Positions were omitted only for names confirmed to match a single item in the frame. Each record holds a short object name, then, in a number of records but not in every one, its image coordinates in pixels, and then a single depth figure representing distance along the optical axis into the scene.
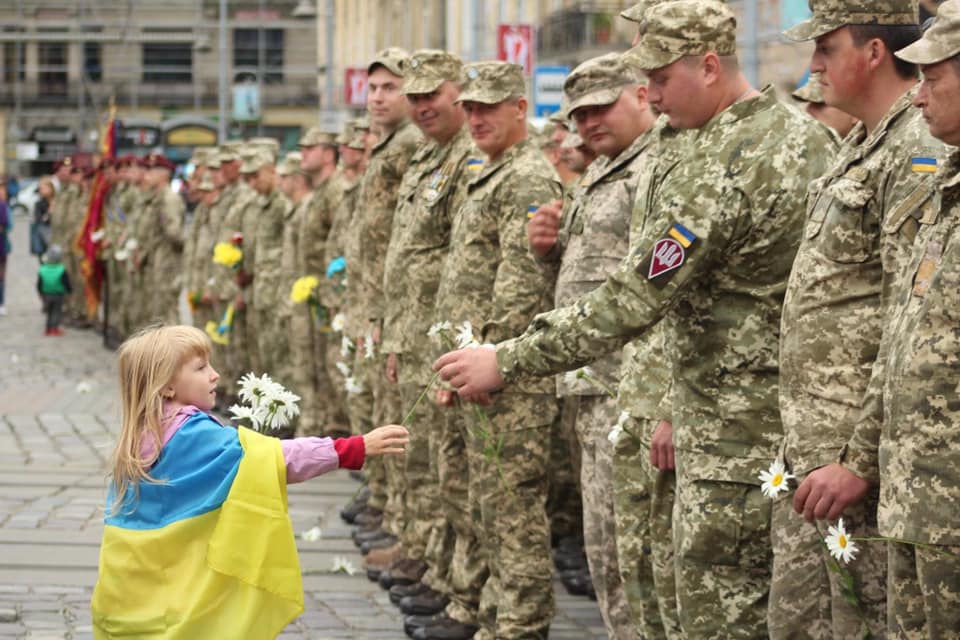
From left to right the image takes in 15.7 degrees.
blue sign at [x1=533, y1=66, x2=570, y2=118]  34.75
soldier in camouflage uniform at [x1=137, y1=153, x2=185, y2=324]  38.28
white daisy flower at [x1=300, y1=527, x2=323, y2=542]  19.00
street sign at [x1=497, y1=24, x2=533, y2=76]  36.42
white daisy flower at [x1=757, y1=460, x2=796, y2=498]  9.17
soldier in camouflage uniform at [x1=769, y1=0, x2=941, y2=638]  8.71
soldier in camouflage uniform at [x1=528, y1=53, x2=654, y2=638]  12.77
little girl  10.19
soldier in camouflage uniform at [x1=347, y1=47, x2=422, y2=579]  18.62
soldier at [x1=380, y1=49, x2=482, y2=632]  16.08
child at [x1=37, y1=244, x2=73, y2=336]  44.40
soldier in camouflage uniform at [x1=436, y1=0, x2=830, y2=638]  9.93
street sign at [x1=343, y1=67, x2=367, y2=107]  55.83
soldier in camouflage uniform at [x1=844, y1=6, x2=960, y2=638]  7.62
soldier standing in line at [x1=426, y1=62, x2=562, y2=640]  14.03
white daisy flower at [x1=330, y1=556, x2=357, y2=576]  17.69
